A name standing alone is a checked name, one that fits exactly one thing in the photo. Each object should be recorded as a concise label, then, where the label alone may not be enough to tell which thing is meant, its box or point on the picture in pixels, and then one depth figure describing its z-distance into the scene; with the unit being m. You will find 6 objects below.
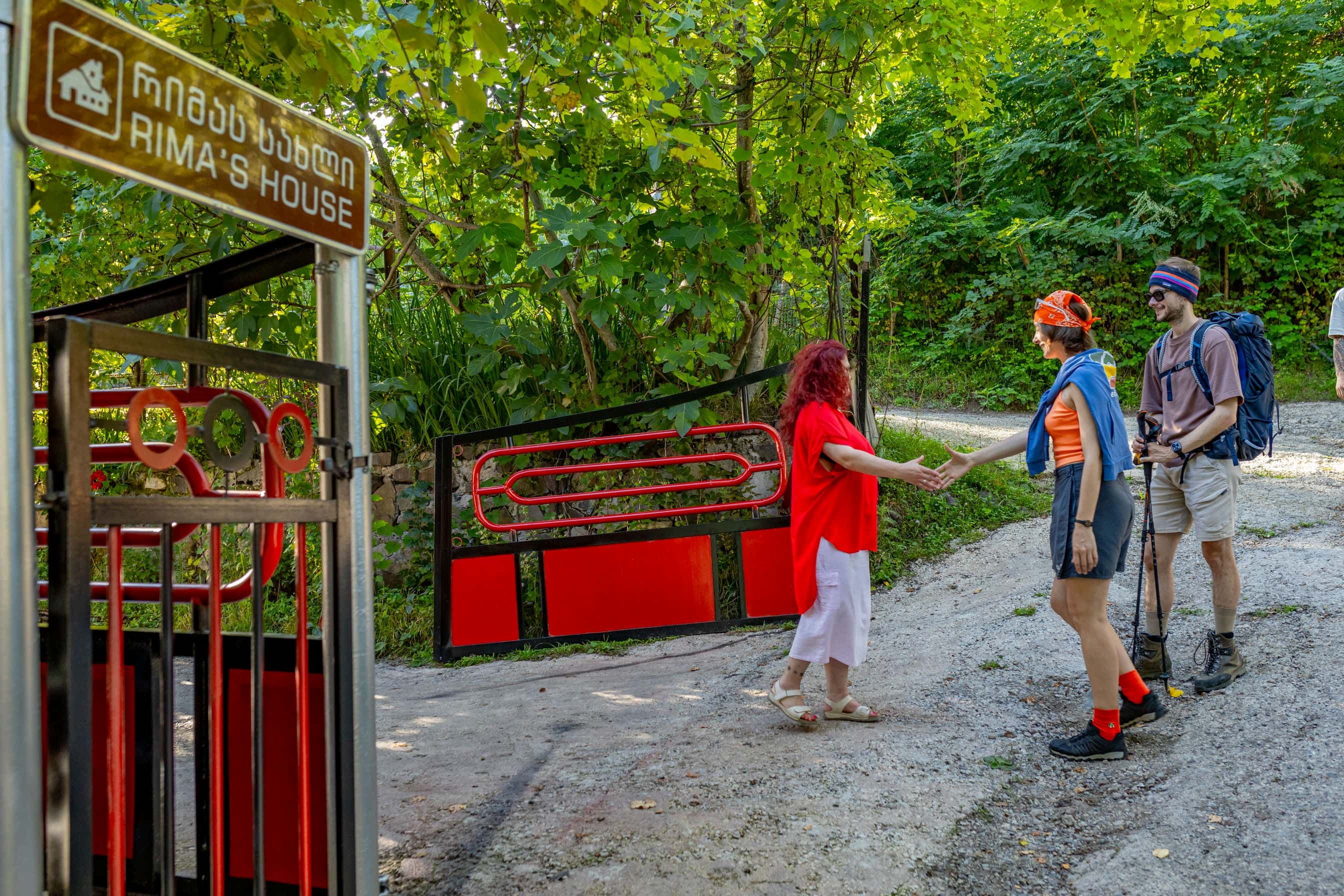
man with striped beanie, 4.12
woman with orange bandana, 3.54
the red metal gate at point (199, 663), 1.57
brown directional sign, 1.53
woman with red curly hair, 3.98
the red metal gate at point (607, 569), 5.78
